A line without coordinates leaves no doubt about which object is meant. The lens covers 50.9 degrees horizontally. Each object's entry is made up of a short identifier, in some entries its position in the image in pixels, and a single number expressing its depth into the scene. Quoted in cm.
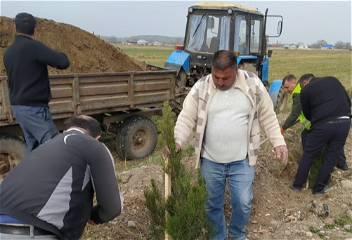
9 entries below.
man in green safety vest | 533
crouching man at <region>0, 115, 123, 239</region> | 204
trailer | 514
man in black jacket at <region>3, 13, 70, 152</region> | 387
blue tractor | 817
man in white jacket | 318
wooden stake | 295
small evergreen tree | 272
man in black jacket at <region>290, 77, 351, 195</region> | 474
